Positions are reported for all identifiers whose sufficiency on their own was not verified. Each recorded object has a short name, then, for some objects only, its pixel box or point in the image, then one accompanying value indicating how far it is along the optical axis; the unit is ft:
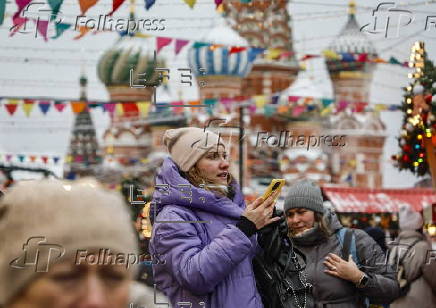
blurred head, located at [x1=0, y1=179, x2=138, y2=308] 6.75
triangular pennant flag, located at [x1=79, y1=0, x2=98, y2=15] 28.75
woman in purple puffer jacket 15.02
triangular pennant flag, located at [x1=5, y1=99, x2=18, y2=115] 61.36
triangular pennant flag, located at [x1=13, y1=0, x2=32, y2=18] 30.39
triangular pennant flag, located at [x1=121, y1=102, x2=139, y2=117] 62.11
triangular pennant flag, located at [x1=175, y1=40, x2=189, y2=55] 52.65
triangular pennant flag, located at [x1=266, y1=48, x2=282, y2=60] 75.54
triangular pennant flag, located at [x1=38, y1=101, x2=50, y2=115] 63.88
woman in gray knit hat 19.59
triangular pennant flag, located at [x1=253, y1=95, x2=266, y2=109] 93.16
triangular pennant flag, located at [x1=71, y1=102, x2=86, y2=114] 60.00
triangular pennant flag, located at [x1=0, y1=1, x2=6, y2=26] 29.67
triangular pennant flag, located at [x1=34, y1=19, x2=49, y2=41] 37.79
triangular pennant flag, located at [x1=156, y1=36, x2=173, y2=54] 49.46
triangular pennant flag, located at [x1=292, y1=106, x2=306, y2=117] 111.51
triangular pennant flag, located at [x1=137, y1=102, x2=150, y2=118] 57.50
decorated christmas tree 39.44
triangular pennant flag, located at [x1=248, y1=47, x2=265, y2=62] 69.99
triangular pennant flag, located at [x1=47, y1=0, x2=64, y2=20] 29.30
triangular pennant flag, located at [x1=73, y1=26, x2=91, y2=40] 33.95
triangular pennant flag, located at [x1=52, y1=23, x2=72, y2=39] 39.48
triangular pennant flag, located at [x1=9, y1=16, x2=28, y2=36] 28.11
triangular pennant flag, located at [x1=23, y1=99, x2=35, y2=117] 62.58
